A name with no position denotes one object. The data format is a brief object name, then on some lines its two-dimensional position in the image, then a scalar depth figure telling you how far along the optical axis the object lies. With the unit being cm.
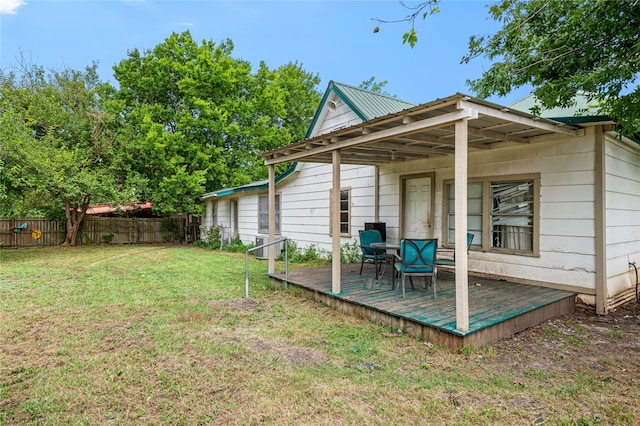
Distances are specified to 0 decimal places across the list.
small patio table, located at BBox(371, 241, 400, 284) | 587
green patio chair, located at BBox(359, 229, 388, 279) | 636
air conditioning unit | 1131
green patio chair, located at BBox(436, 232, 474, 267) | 543
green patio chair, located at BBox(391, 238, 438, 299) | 486
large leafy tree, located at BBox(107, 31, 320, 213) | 1548
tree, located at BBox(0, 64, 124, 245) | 1046
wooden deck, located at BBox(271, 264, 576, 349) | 393
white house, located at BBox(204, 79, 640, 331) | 422
